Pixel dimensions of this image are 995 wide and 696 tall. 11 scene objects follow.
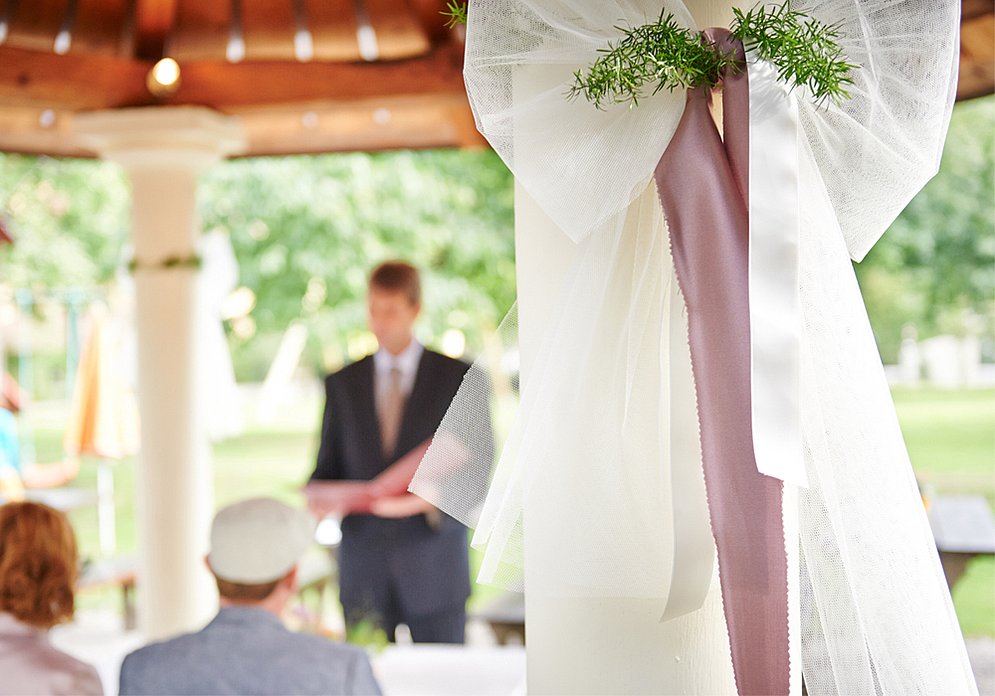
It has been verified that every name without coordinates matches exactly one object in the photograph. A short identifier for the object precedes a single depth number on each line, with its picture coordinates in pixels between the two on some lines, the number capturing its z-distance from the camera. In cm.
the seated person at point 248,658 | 253
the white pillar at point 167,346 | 504
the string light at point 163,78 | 500
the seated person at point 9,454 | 723
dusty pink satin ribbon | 158
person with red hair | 268
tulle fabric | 161
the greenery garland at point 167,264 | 515
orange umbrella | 920
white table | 322
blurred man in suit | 454
